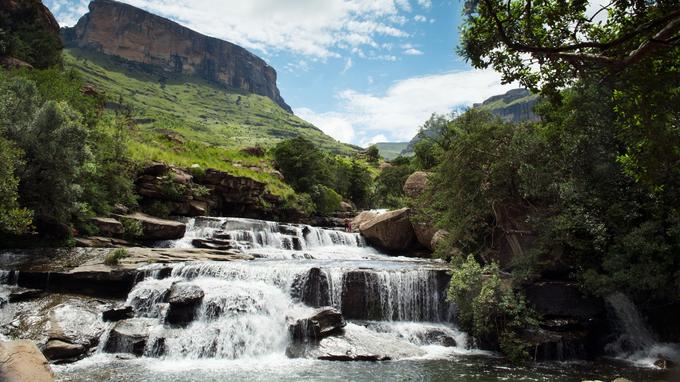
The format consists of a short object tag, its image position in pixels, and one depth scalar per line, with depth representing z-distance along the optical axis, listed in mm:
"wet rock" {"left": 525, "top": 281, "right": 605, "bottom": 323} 17156
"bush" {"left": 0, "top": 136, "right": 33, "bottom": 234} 16078
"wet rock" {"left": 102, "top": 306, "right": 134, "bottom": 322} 15008
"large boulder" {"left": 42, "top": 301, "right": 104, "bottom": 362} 12891
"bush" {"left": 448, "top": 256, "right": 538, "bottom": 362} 15586
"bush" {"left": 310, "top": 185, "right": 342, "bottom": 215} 48656
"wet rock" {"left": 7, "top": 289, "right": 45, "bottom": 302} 15211
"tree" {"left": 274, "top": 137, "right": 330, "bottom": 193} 49741
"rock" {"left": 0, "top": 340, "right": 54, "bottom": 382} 8523
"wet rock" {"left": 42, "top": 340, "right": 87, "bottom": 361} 12719
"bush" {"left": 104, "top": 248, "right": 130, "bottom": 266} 17767
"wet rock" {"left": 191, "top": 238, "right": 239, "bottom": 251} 25766
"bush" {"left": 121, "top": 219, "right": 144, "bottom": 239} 25109
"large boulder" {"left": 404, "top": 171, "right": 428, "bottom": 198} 34656
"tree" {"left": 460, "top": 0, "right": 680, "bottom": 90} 7250
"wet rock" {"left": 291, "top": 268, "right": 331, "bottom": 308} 17969
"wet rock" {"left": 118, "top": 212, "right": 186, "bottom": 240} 26078
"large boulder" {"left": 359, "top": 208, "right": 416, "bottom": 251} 32250
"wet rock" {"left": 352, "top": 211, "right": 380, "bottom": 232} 37662
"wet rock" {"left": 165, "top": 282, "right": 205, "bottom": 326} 15125
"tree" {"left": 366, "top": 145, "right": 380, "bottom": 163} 108975
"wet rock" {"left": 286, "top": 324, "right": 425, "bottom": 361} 14302
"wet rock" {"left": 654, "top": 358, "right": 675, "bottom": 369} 14207
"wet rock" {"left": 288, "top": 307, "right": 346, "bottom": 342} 15062
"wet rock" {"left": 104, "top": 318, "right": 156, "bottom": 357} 13719
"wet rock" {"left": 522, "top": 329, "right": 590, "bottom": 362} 15234
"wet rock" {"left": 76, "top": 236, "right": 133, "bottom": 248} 21891
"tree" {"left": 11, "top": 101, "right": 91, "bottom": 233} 19594
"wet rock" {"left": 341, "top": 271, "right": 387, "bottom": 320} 18312
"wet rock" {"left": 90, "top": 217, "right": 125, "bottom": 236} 23922
